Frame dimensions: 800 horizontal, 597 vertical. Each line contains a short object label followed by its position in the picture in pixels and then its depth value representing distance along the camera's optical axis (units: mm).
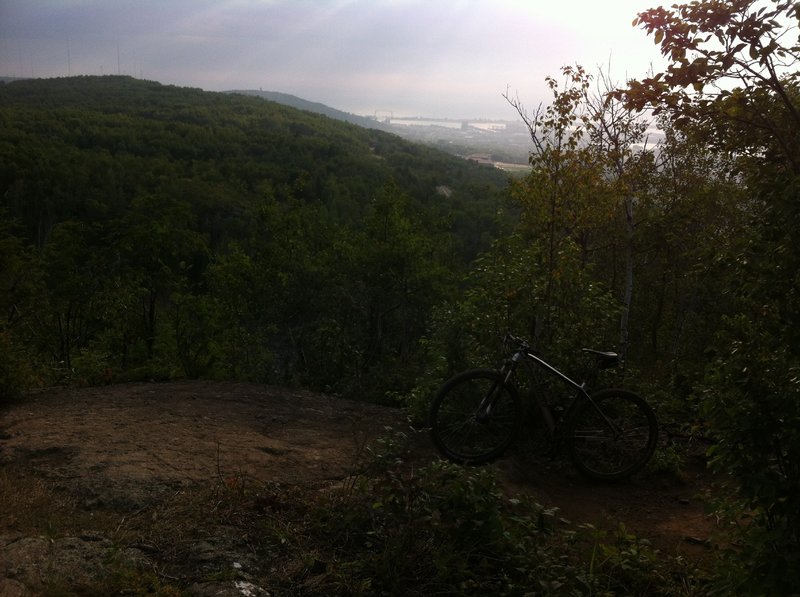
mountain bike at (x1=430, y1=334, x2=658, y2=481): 4570
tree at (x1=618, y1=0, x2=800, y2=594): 2338
